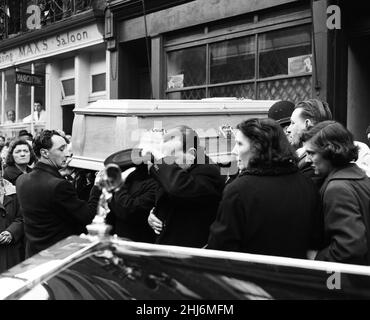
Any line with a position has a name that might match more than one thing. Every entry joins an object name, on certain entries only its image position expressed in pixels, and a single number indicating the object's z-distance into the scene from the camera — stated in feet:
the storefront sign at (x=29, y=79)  46.96
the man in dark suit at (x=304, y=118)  12.27
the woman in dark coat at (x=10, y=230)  16.98
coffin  19.03
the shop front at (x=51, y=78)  44.47
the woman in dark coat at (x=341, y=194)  9.24
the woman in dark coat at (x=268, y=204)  9.11
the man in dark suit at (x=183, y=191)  11.19
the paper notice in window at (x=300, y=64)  27.86
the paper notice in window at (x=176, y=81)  36.50
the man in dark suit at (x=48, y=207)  13.55
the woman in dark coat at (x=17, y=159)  19.98
